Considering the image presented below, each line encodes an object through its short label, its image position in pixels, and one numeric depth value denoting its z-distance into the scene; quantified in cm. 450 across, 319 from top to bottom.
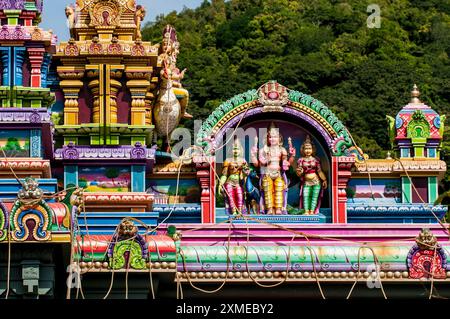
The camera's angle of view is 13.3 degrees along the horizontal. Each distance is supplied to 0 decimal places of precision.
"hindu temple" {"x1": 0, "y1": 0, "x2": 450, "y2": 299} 3575
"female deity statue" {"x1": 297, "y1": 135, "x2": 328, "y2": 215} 3959
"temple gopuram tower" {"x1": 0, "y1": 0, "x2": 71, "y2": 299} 3353
